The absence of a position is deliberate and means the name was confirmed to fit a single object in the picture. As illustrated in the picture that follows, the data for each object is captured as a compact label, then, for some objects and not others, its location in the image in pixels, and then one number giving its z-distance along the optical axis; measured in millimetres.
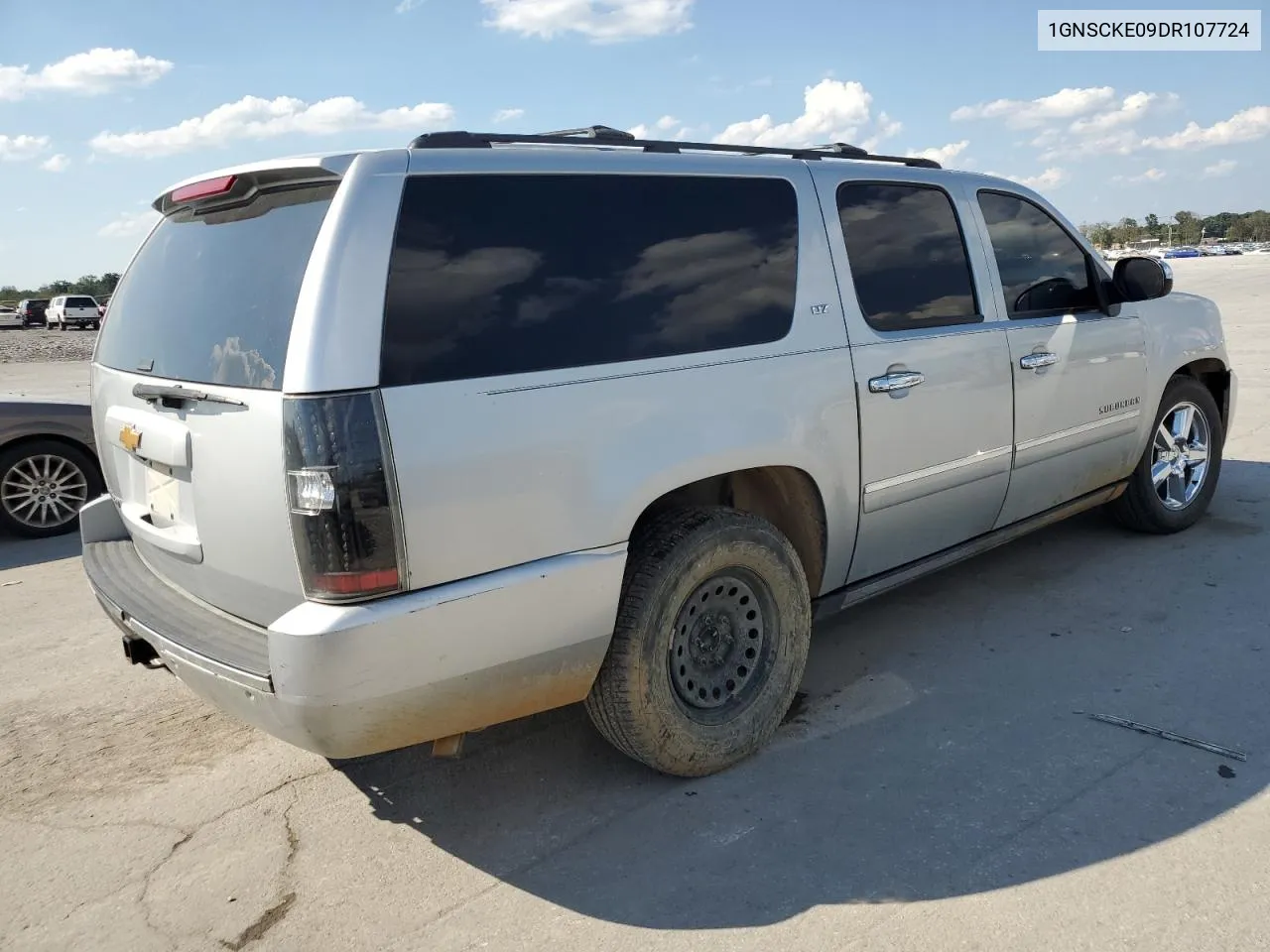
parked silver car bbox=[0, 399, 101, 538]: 6801
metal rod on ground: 3215
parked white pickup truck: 45688
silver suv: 2471
